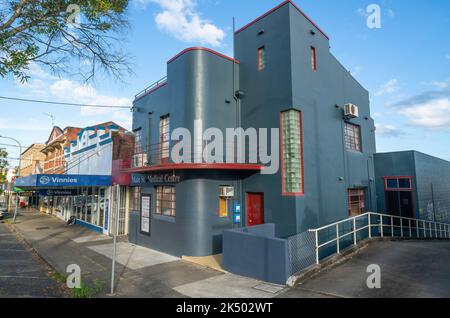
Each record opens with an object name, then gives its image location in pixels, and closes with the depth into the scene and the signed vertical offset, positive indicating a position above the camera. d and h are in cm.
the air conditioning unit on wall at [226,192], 1198 -13
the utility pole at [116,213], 700 -62
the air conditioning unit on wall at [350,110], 1374 +405
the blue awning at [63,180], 1354 +62
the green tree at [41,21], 708 +490
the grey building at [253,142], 1097 +212
